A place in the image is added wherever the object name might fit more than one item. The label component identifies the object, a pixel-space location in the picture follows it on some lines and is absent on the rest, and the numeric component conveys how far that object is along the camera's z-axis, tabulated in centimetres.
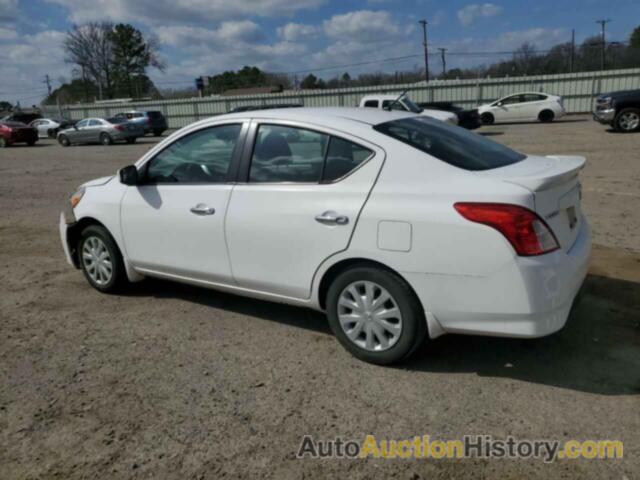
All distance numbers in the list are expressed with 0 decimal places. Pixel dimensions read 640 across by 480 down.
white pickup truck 1825
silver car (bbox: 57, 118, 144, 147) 2781
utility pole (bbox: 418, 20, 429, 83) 6172
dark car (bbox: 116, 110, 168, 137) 2989
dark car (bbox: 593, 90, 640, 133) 1767
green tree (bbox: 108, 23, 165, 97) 7419
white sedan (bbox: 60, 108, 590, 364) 310
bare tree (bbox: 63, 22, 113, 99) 7462
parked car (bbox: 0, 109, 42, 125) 4012
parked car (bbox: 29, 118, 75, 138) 3678
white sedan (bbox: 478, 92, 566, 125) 2705
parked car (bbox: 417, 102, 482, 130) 2370
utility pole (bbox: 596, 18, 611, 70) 4558
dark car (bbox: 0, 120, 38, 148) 2939
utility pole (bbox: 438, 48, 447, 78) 6331
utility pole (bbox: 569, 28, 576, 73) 4781
